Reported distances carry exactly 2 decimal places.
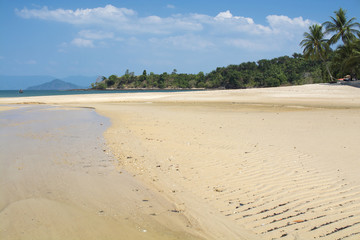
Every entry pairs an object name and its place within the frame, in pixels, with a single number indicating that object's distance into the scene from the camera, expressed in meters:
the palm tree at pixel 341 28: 45.41
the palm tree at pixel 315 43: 48.47
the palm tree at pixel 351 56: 40.34
